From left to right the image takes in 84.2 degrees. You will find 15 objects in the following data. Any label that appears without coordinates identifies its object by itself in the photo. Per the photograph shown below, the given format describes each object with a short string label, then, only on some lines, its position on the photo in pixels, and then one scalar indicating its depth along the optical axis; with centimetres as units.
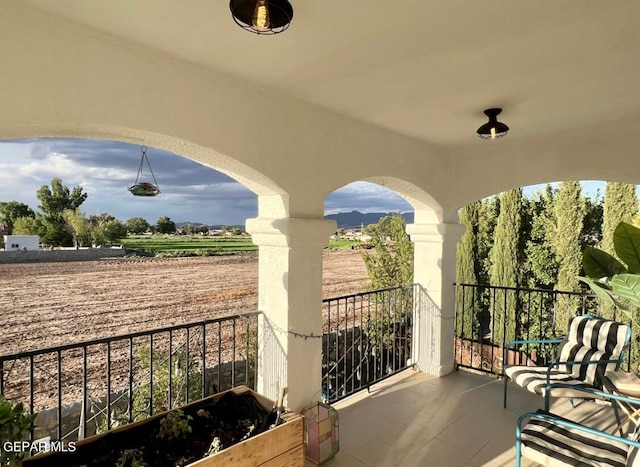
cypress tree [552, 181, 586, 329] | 823
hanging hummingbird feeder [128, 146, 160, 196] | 215
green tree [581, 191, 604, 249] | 856
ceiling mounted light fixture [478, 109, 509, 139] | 252
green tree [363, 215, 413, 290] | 866
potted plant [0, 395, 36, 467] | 127
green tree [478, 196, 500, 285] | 952
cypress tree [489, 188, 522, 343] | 873
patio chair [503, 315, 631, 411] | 275
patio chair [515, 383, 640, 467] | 176
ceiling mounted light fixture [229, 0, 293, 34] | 121
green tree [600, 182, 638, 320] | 698
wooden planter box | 158
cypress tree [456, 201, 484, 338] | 934
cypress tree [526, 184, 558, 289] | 874
